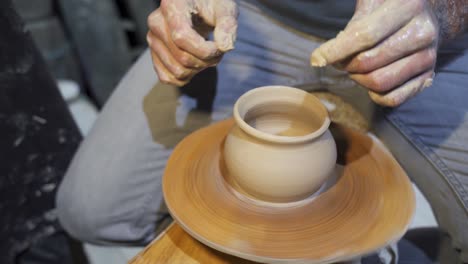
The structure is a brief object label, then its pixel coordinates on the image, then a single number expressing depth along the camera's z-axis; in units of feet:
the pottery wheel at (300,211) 2.30
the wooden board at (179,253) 2.55
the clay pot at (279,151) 2.40
